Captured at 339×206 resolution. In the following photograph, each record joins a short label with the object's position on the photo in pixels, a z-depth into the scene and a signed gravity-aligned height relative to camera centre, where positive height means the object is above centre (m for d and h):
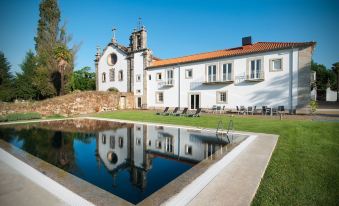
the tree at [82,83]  49.38 +5.11
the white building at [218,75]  18.23 +3.48
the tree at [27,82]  34.53 +3.74
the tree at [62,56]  25.83 +6.57
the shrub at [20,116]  15.48 -1.42
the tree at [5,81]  33.34 +4.05
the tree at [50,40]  31.56 +11.55
